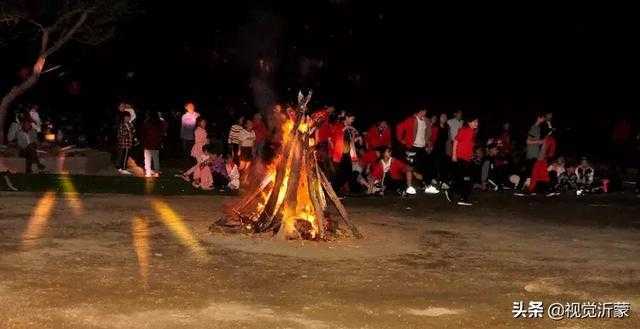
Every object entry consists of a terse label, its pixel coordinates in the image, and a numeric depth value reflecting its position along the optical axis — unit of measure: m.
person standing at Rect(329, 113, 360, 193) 17.89
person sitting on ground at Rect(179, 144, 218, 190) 18.89
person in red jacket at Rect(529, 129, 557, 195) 19.97
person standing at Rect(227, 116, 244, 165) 19.62
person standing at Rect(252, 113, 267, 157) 20.56
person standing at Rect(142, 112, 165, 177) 20.47
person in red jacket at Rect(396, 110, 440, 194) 20.67
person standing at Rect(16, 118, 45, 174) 20.34
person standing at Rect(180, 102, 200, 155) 22.17
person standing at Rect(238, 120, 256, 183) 19.22
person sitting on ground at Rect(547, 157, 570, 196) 20.53
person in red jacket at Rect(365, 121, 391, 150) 20.56
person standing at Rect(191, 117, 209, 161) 20.20
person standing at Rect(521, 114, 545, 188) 21.50
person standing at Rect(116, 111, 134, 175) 20.86
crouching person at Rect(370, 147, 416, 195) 18.86
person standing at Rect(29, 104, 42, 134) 23.17
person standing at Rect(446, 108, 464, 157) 21.25
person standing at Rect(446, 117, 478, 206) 17.44
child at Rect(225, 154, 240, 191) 18.72
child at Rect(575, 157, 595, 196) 20.95
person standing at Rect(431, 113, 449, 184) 20.64
